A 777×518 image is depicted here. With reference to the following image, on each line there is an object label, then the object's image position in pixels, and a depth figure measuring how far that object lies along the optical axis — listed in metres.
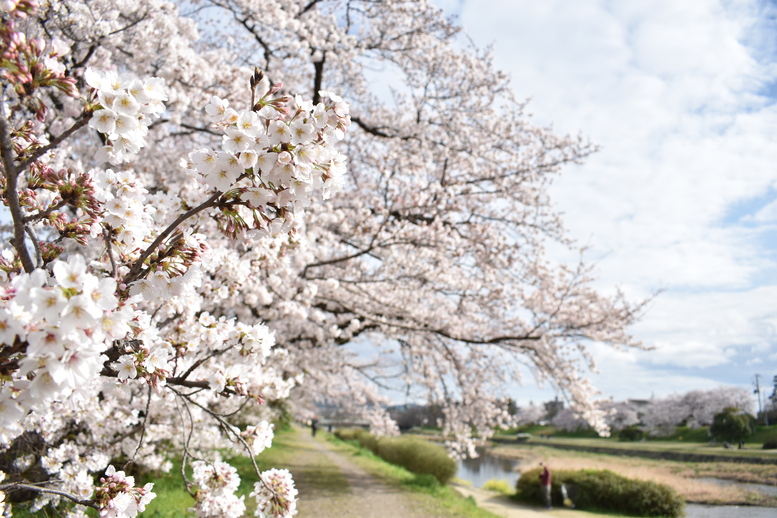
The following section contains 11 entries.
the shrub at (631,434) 44.97
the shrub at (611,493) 14.57
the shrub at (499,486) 18.49
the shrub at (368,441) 23.43
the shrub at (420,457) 15.61
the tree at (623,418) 53.00
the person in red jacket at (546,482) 14.89
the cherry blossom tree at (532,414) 66.50
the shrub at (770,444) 28.35
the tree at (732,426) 32.22
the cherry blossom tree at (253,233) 1.56
